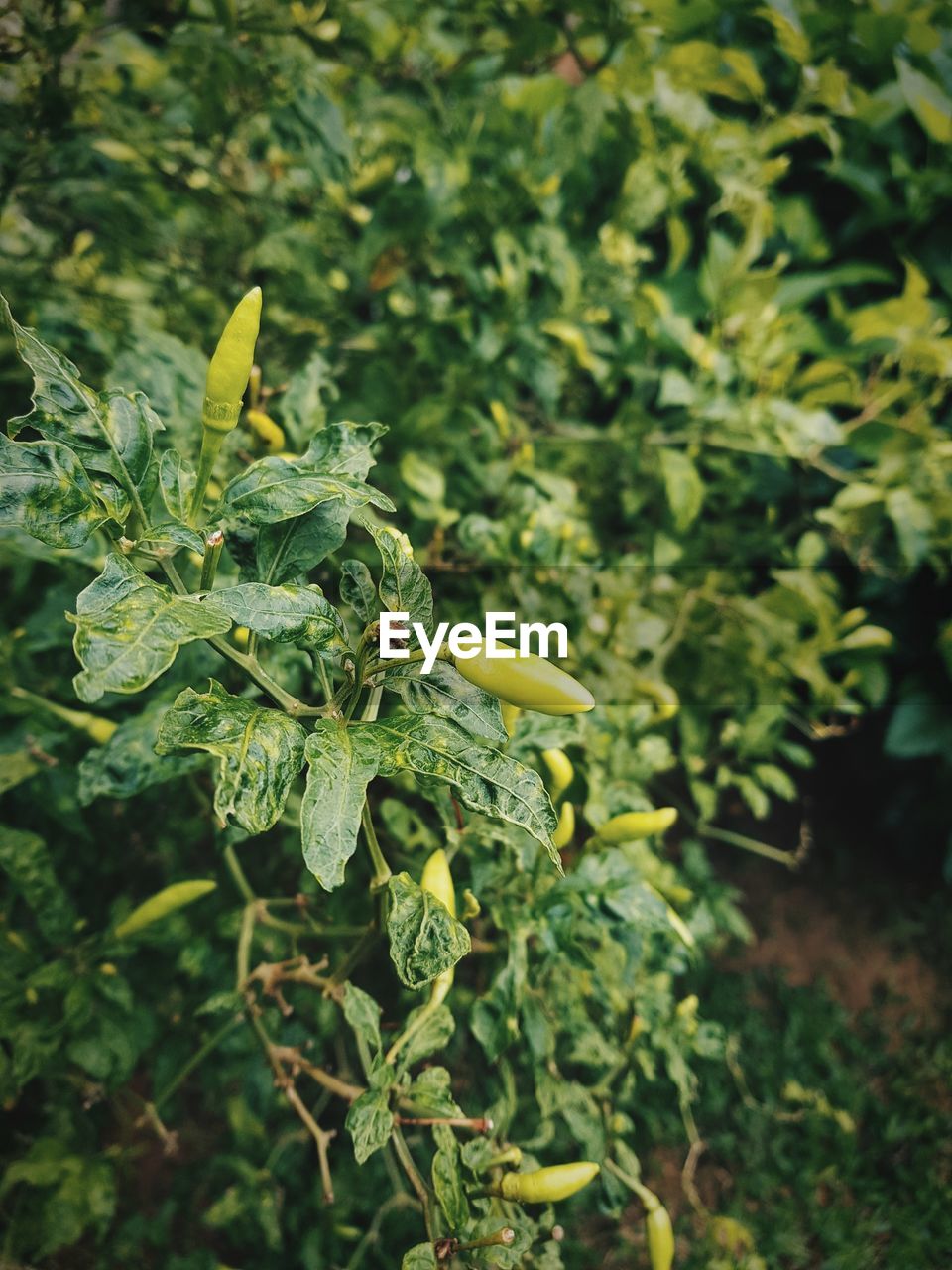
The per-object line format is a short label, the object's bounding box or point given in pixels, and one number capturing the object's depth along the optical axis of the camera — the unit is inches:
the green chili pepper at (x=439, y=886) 11.3
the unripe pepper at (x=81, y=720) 13.9
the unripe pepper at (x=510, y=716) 12.2
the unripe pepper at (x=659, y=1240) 13.3
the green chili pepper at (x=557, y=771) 13.1
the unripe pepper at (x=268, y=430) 13.7
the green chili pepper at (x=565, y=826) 12.9
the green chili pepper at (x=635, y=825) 12.9
